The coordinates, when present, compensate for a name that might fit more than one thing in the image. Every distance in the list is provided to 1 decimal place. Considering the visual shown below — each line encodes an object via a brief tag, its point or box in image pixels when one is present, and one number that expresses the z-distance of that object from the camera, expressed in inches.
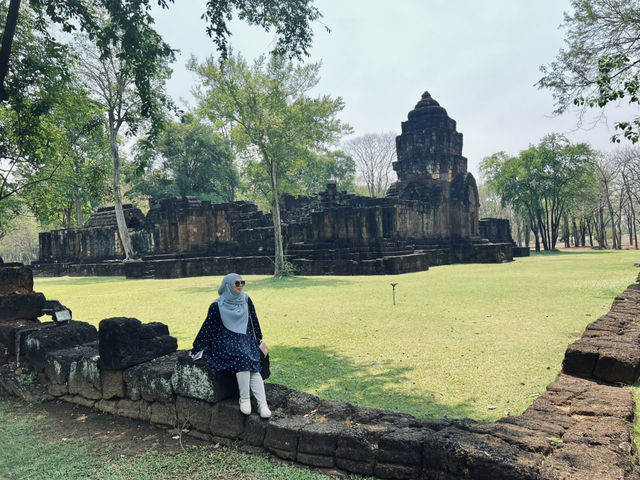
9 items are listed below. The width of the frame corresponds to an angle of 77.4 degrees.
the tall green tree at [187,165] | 1510.8
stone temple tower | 1060.5
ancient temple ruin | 768.9
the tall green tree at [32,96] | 302.4
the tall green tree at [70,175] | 366.9
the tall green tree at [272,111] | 690.2
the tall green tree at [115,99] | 950.4
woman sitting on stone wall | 129.9
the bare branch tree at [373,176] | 2278.2
